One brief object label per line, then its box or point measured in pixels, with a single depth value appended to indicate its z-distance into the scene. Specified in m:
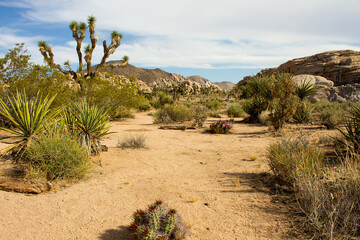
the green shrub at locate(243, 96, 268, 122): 16.86
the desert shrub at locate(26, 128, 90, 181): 5.36
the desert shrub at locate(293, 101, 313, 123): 14.48
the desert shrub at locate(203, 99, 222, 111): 27.38
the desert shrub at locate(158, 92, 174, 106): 32.88
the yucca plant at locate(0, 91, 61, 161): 5.75
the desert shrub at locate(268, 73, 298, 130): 12.29
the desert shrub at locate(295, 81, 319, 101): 16.84
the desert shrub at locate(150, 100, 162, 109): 31.99
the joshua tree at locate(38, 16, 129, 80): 23.58
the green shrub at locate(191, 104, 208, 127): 15.37
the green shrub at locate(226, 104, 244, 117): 21.30
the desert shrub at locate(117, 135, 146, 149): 9.11
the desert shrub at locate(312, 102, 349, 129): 13.30
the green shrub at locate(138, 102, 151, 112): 29.41
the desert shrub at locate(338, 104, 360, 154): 6.32
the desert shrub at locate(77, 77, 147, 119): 17.73
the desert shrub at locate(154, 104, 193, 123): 17.20
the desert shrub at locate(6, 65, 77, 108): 12.60
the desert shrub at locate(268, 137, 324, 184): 4.75
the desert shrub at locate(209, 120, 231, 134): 12.91
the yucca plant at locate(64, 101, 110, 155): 6.85
